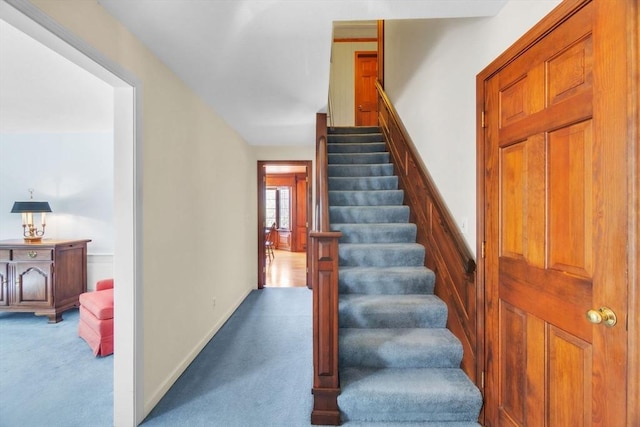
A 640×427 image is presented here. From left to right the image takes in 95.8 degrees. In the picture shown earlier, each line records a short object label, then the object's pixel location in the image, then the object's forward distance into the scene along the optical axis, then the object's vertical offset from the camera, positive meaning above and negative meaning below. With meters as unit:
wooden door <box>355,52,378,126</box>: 5.66 +2.53
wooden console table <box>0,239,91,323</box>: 3.38 -0.76
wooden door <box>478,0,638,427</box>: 0.94 -0.02
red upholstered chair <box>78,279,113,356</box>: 2.56 -0.98
